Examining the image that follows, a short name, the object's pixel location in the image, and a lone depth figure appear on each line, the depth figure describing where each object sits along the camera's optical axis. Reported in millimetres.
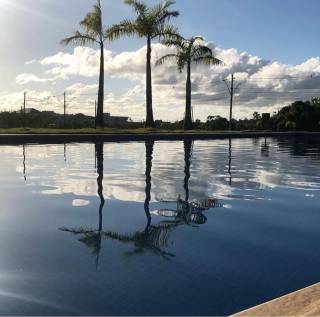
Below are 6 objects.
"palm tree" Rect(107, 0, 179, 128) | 24115
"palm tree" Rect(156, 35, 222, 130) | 27494
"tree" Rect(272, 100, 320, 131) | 33182
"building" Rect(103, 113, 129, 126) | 57784
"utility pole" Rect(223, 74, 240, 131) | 33343
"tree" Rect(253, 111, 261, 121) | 44900
